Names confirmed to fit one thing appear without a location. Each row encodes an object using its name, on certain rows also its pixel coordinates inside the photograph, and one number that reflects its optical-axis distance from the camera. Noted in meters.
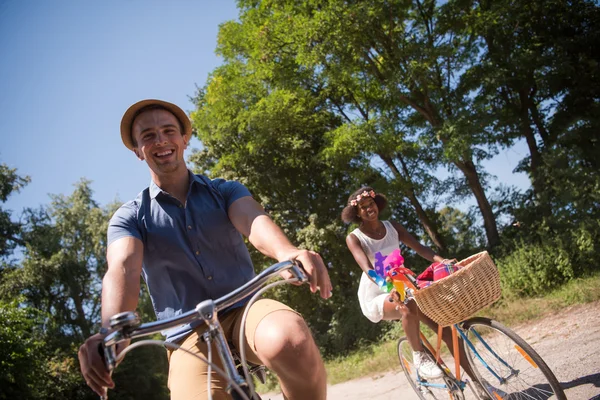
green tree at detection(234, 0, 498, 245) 13.05
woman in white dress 4.03
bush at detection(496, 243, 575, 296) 10.13
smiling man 2.01
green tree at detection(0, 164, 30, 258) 23.97
